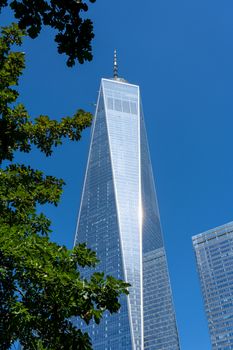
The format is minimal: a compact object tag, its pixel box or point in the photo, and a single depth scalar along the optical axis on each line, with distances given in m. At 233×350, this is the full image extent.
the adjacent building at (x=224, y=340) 193.88
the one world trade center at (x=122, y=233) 158.12
